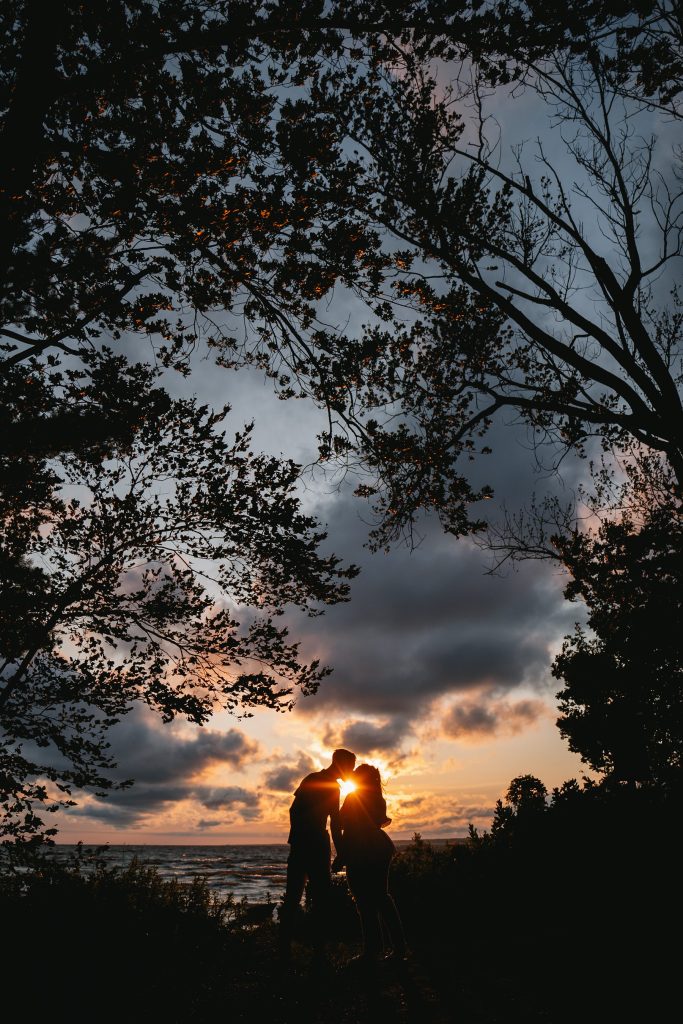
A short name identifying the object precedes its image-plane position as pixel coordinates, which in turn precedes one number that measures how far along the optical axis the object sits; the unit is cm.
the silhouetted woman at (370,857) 623
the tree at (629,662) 959
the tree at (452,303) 907
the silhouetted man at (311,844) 643
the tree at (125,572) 864
